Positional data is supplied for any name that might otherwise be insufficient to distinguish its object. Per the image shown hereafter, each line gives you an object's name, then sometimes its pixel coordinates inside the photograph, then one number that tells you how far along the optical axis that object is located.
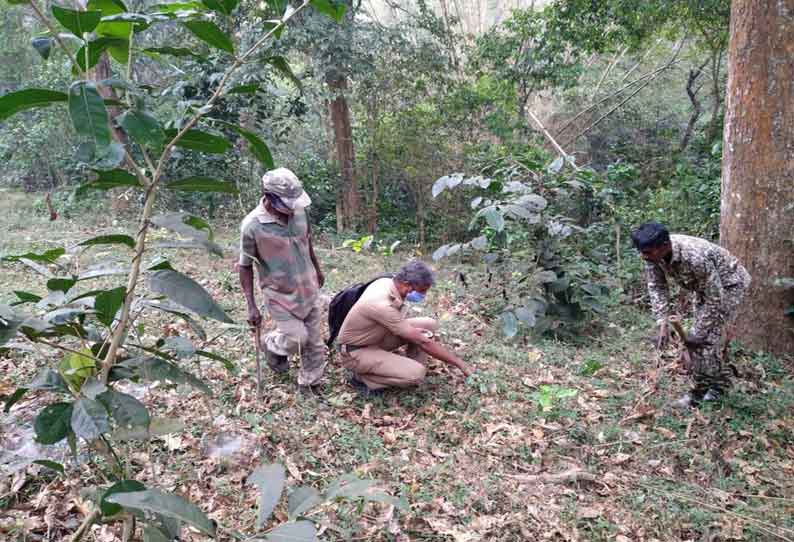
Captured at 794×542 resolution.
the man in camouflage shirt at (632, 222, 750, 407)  3.93
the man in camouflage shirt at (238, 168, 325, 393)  3.91
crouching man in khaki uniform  4.14
